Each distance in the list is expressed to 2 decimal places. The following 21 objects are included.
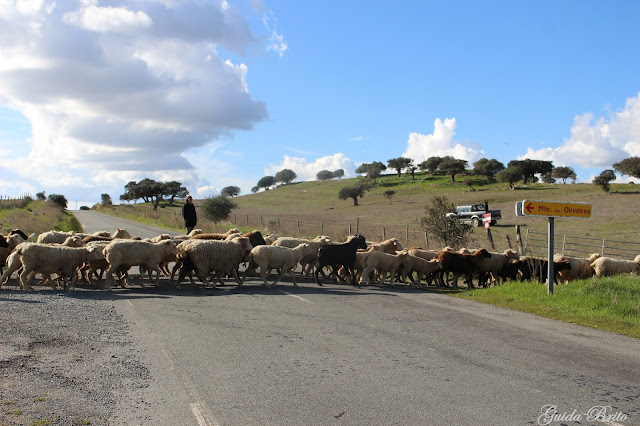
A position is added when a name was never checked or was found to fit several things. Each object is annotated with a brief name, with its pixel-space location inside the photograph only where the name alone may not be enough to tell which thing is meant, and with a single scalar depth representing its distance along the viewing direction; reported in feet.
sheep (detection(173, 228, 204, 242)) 61.16
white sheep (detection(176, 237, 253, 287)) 49.16
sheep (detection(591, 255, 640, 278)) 55.26
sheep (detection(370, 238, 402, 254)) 65.82
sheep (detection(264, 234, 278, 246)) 66.58
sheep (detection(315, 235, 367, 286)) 54.49
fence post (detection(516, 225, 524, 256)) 69.97
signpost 43.47
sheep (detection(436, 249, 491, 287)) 56.13
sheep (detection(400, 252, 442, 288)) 56.52
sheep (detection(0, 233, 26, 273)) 51.28
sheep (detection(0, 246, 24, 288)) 44.39
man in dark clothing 71.10
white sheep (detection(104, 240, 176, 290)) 46.57
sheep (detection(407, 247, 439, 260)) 61.54
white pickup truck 157.48
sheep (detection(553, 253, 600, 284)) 57.00
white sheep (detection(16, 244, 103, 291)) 44.14
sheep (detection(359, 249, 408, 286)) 55.26
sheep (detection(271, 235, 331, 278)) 58.08
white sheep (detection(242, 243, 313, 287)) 49.83
